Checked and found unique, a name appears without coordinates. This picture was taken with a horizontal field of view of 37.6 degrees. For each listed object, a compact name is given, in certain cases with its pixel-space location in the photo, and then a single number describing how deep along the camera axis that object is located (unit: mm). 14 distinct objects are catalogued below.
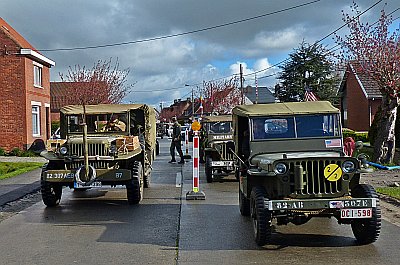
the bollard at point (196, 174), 12859
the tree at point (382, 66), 19062
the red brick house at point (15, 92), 30969
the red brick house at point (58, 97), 41194
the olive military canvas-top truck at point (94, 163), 11664
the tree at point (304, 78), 45969
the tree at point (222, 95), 55594
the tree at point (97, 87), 37031
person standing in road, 23922
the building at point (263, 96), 79438
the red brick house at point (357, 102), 39438
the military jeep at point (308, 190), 7605
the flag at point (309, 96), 22373
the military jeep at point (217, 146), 16578
